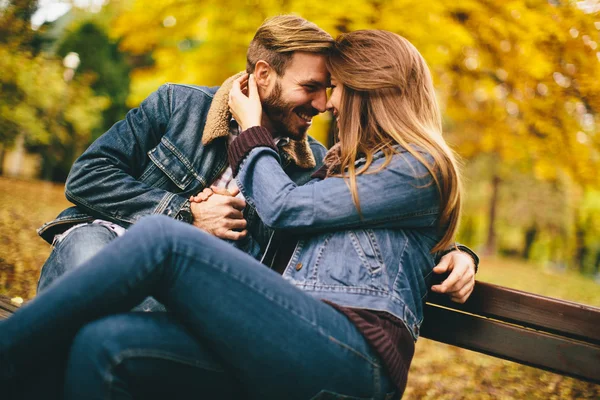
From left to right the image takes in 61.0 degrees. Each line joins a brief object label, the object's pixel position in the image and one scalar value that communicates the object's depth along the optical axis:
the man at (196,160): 2.40
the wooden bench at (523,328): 2.15
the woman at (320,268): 1.48
